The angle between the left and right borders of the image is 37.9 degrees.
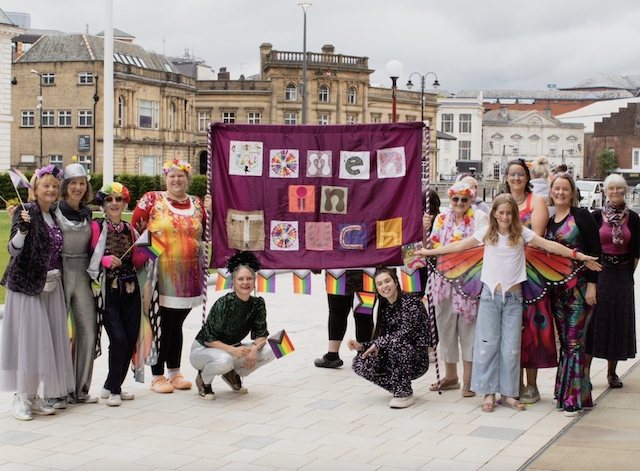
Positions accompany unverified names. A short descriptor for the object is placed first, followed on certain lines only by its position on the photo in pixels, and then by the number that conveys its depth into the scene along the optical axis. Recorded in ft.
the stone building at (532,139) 418.31
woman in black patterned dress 26.91
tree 382.83
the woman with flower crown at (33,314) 24.90
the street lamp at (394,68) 92.02
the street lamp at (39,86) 241.72
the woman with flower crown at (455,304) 28.48
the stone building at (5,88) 202.59
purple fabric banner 30.19
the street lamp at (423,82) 156.64
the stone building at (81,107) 256.73
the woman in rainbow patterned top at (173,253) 28.40
